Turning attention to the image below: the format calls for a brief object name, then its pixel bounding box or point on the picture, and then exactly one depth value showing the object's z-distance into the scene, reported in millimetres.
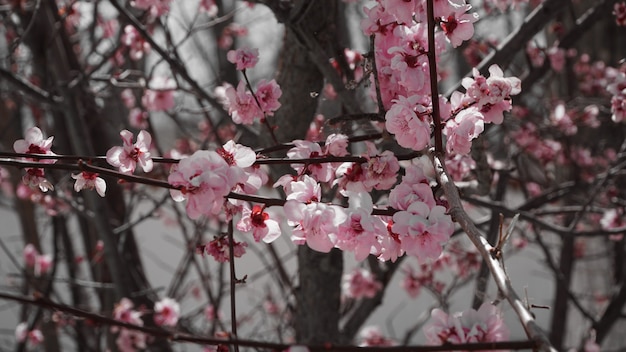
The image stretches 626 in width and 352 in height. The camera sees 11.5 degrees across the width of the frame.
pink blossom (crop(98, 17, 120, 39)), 3921
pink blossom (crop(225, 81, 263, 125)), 2056
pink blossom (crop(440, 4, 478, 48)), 1942
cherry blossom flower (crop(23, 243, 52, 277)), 4556
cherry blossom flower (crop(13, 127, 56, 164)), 1936
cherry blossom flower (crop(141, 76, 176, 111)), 3149
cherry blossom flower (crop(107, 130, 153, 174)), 1935
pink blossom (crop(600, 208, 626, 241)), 3483
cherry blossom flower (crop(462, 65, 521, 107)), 1923
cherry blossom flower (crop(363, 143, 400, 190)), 1931
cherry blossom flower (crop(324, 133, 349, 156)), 1970
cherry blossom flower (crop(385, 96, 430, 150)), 1903
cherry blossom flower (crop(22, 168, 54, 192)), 1932
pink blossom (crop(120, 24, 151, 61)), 3092
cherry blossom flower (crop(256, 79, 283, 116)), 2068
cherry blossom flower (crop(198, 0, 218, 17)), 3342
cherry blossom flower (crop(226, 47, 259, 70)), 2071
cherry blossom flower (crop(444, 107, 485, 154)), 1919
